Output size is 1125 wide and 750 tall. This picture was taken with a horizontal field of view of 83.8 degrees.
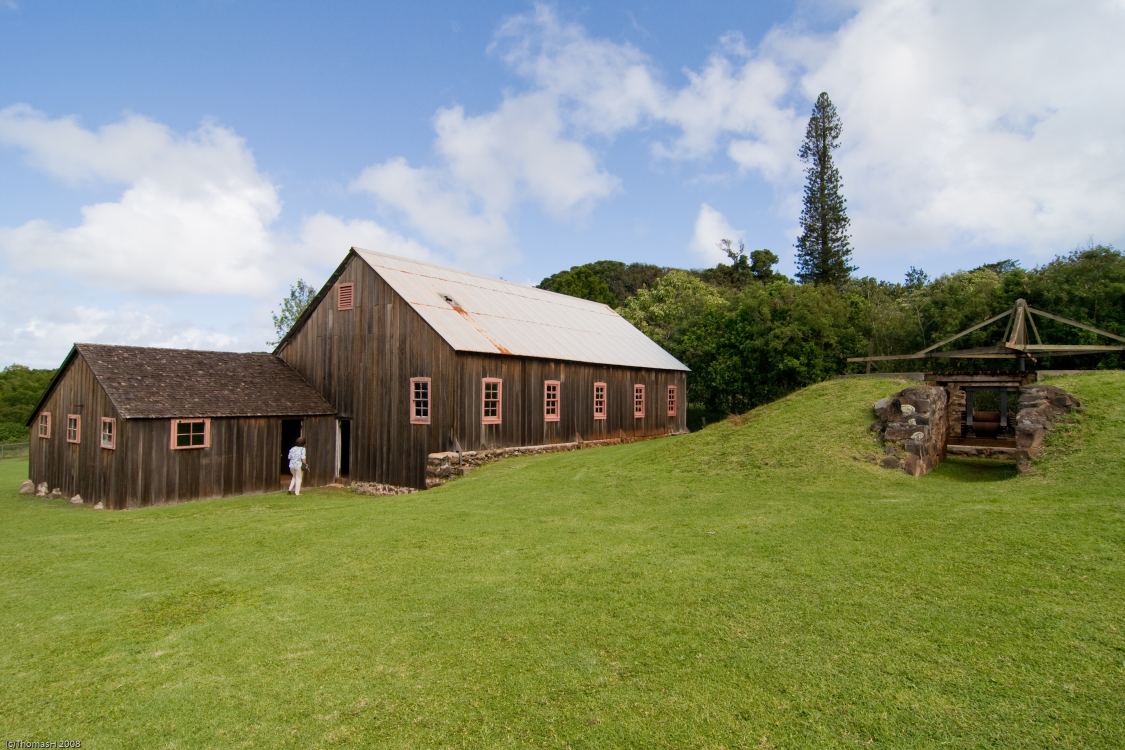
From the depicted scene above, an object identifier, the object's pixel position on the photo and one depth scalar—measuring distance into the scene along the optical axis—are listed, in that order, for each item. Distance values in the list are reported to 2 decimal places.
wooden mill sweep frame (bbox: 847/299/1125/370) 16.75
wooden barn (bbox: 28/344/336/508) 18.59
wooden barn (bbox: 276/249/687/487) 21.16
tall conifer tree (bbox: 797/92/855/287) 48.16
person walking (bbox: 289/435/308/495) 19.72
